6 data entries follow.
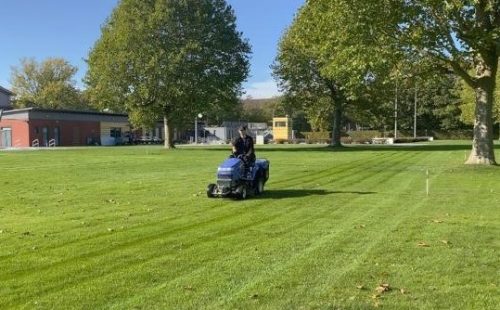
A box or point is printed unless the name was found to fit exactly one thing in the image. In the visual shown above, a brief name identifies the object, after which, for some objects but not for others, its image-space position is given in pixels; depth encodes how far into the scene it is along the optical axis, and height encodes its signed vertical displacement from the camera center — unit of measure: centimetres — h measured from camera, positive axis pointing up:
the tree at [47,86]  11225 +788
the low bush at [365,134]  10256 -96
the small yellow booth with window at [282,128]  9719 +5
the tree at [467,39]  2391 +343
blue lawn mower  1537 -130
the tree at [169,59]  5294 +601
